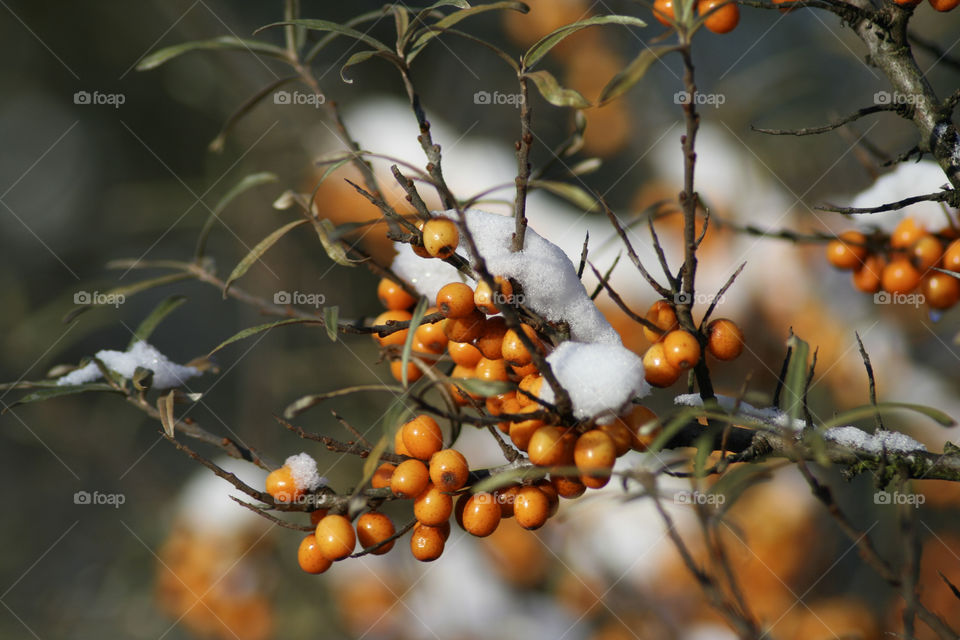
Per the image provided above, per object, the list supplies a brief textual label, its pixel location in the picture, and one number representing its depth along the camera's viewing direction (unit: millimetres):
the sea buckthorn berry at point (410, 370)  963
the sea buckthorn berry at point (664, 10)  973
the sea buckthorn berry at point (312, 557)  969
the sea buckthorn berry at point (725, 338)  970
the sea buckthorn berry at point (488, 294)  957
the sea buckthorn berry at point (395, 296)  993
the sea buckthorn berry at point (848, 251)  1037
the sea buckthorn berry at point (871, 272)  1036
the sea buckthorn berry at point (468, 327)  968
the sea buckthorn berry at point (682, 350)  958
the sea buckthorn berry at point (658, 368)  962
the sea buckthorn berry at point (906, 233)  1023
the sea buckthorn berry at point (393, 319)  987
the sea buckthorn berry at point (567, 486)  958
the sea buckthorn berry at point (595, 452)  945
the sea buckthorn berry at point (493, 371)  972
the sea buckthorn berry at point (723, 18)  980
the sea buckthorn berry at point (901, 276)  1020
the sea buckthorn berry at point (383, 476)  975
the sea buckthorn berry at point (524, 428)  958
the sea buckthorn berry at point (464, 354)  977
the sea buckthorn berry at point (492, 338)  966
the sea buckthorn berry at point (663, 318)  971
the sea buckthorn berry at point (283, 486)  965
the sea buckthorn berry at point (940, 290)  1013
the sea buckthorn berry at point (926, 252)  1015
